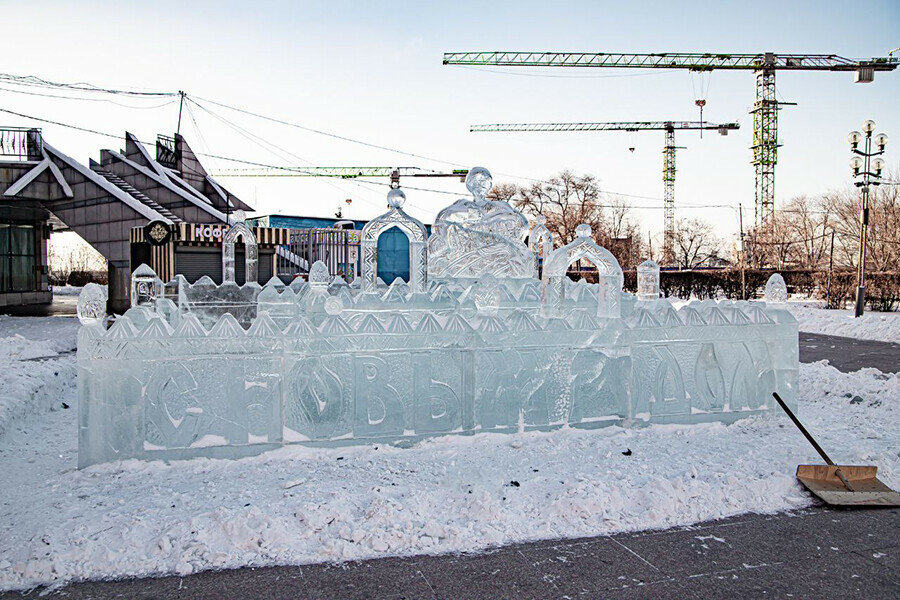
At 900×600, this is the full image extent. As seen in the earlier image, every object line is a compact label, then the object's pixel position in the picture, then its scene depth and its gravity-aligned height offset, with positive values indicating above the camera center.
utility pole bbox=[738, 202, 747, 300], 24.72 +0.03
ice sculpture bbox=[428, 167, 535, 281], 8.23 +0.42
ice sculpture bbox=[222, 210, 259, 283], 9.18 +0.52
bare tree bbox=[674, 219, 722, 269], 63.97 +3.57
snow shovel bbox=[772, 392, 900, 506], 4.26 -1.44
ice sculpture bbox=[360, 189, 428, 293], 7.64 +0.62
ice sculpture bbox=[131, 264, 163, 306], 7.80 -0.06
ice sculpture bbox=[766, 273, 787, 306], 6.44 -0.10
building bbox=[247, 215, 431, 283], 24.57 +1.34
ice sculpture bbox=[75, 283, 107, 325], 4.97 -0.19
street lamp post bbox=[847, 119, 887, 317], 17.98 +3.31
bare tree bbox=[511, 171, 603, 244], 52.84 +7.02
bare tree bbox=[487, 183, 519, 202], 54.19 +7.81
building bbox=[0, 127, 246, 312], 19.27 +2.66
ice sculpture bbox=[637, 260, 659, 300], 8.64 +0.03
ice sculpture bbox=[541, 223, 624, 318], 6.25 +0.06
